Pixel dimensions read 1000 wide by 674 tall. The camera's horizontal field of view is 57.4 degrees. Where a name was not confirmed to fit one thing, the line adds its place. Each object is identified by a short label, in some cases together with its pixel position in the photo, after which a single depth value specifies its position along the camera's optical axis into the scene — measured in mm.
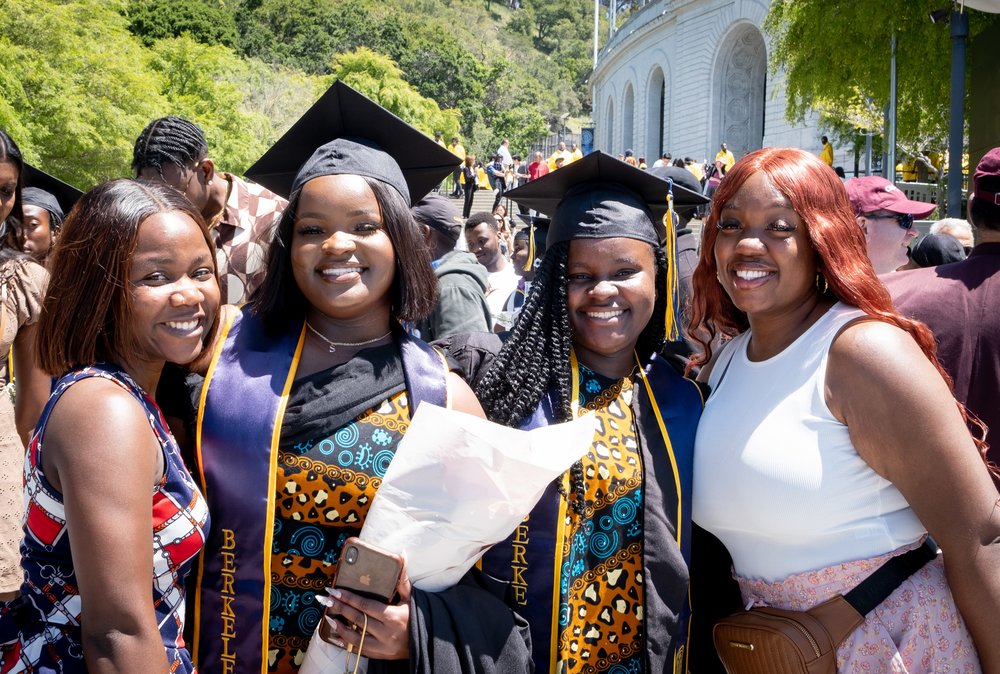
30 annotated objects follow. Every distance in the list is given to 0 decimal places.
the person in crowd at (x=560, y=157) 21673
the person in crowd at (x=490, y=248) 8453
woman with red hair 2186
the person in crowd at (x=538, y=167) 23922
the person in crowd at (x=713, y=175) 23022
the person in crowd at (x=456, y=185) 30578
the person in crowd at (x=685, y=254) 2985
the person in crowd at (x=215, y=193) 4406
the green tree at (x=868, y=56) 16312
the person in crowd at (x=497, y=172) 25581
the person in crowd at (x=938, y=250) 5723
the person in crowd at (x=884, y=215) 5160
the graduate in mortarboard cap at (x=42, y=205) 4969
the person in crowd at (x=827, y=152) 22781
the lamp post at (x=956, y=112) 11547
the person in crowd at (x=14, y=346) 2824
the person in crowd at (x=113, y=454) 1789
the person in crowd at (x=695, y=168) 23625
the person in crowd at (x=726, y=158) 25388
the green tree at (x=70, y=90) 14906
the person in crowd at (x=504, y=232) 15825
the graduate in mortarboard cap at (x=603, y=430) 2363
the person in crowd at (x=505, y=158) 28105
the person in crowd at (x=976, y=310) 3146
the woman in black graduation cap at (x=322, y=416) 2137
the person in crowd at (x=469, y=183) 24688
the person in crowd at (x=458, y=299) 4980
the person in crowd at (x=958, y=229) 6387
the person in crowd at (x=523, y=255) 3825
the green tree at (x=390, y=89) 40531
